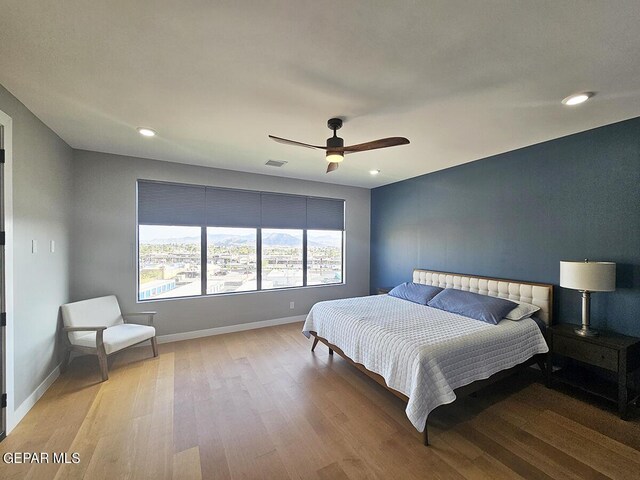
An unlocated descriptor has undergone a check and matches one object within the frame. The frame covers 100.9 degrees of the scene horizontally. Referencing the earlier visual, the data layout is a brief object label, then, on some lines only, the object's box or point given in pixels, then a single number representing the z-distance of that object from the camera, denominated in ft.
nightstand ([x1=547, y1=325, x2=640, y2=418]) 7.32
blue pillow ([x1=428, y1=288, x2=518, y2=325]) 9.34
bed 6.72
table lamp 7.93
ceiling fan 7.32
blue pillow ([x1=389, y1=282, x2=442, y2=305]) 12.08
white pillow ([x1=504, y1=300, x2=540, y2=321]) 9.32
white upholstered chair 9.26
